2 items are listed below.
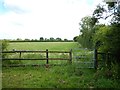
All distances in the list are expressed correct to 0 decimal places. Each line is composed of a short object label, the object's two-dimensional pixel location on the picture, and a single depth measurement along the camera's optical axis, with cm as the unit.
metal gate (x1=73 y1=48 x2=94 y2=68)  497
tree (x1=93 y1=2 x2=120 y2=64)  406
